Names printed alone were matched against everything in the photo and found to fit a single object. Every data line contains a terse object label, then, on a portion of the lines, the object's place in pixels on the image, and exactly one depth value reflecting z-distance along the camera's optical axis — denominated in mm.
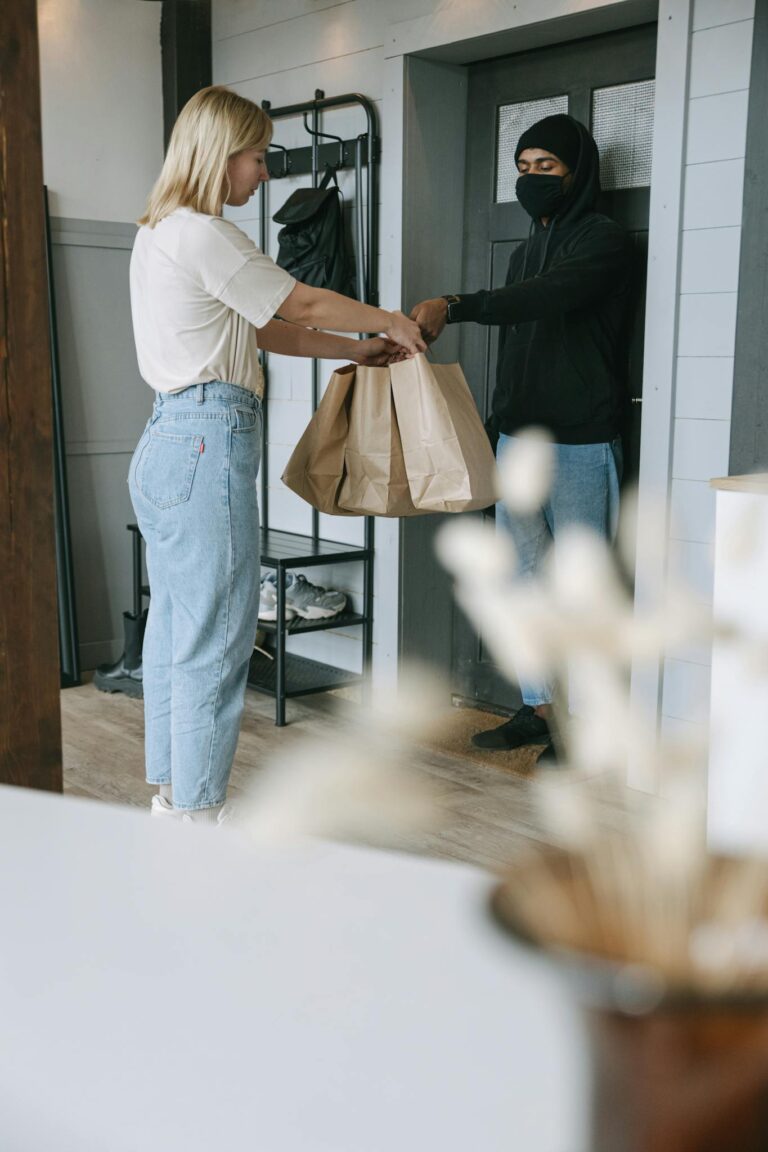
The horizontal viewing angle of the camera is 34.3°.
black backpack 4117
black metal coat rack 4020
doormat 3682
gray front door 3500
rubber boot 4434
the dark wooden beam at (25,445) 1969
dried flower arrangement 370
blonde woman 2527
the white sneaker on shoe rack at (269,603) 4195
